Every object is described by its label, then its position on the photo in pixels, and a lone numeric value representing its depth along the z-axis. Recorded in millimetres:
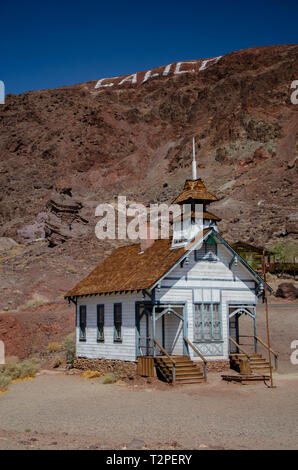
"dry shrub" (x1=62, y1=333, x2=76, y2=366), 26016
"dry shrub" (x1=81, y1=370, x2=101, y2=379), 22078
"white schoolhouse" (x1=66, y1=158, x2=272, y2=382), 20109
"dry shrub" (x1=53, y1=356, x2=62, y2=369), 26844
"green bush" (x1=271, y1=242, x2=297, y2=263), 47344
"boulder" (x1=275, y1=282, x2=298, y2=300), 37562
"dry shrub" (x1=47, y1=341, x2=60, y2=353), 31031
